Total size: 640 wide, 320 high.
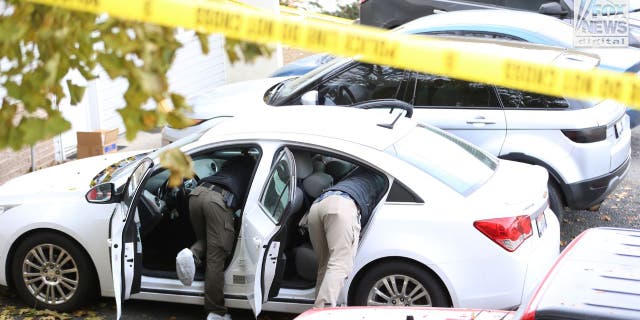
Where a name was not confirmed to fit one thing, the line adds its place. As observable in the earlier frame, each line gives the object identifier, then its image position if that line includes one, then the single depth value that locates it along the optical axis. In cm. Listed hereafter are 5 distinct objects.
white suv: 1625
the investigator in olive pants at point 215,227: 1262
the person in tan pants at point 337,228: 1176
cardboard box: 2167
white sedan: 1204
